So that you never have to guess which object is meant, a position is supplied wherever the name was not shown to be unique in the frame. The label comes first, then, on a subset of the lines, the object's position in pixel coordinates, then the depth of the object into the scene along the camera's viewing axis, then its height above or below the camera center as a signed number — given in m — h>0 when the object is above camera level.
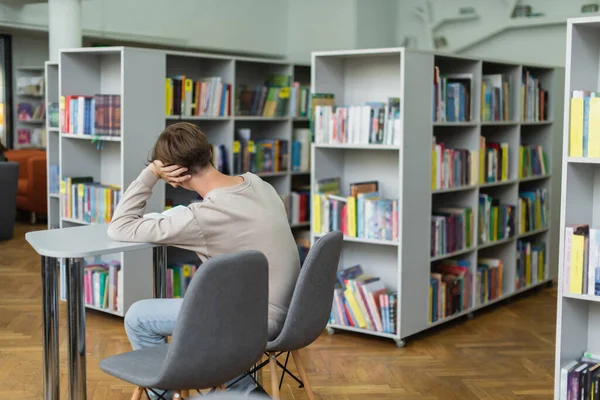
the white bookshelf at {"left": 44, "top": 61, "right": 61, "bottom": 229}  6.73 -0.10
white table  3.13 -0.62
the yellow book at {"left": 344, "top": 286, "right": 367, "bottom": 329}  5.28 -1.02
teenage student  3.05 -0.30
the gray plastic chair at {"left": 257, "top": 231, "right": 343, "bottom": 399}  3.06 -0.57
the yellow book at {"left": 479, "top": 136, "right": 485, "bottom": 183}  5.92 -0.09
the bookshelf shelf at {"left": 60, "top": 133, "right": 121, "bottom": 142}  5.55 +0.04
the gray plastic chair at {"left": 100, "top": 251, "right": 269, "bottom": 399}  2.58 -0.59
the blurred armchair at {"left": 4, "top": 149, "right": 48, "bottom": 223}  10.05 -0.55
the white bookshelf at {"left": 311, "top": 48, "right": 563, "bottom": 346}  5.11 -0.10
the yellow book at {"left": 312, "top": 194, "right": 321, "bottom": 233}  5.43 -0.44
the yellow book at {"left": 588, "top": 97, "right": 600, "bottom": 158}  3.31 +0.07
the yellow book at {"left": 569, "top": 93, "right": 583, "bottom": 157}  3.37 +0.08
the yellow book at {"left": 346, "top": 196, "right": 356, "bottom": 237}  5.25 -0.43
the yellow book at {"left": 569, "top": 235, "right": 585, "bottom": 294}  3.38 -0.47
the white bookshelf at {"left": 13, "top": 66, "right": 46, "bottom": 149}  11.81 +0.60
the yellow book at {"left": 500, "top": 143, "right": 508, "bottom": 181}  6.32 -0.10
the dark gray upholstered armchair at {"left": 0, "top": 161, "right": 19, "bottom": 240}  8.88 -0.58
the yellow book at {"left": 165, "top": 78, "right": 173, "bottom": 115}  5.81 +0.33
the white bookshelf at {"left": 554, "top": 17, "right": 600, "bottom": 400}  3.40 -0.24
